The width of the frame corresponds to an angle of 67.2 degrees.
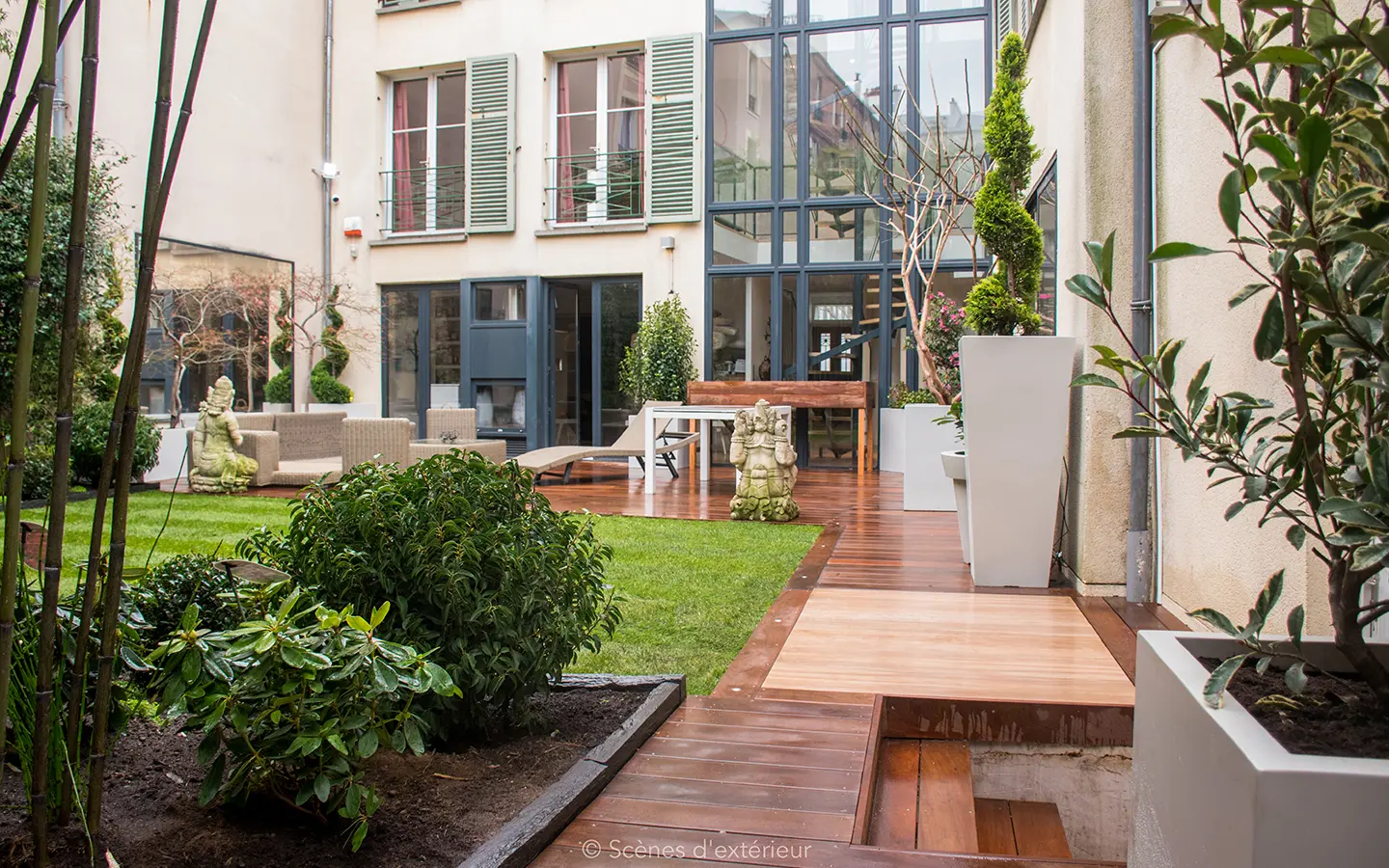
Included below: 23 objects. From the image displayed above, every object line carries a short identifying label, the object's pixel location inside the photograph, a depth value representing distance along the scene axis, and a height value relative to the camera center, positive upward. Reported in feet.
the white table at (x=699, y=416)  28.80 +0.08
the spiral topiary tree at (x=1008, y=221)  16.15 +3.12
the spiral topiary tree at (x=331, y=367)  40.98 +2.01
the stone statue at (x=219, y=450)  29.43 -0.95
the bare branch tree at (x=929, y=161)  35.53 +8.96
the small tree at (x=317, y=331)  40.50 +3.50
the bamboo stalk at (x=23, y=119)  5.01 +1.51
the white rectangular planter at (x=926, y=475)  25.38 -1.38
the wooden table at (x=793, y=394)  34.63 +0.81
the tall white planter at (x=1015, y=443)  14.66 -0.34
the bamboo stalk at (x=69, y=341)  4.53 +0.34
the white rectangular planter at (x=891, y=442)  35.29 -0.78
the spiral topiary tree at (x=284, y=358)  40.24 +2.37
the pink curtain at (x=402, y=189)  43.55 +9.56
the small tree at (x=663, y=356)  37.76 +2.29
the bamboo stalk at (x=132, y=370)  4.74 +0.21
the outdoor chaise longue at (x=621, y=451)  31.04 -1.05
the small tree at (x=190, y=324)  34.35 +3.26
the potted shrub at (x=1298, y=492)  3.44 -0.28
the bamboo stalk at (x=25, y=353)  4.36 +0.27
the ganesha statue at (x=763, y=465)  24.26 -1.10
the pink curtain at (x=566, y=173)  41.47 +9.75
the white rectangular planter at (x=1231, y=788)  3.38 -1.30
